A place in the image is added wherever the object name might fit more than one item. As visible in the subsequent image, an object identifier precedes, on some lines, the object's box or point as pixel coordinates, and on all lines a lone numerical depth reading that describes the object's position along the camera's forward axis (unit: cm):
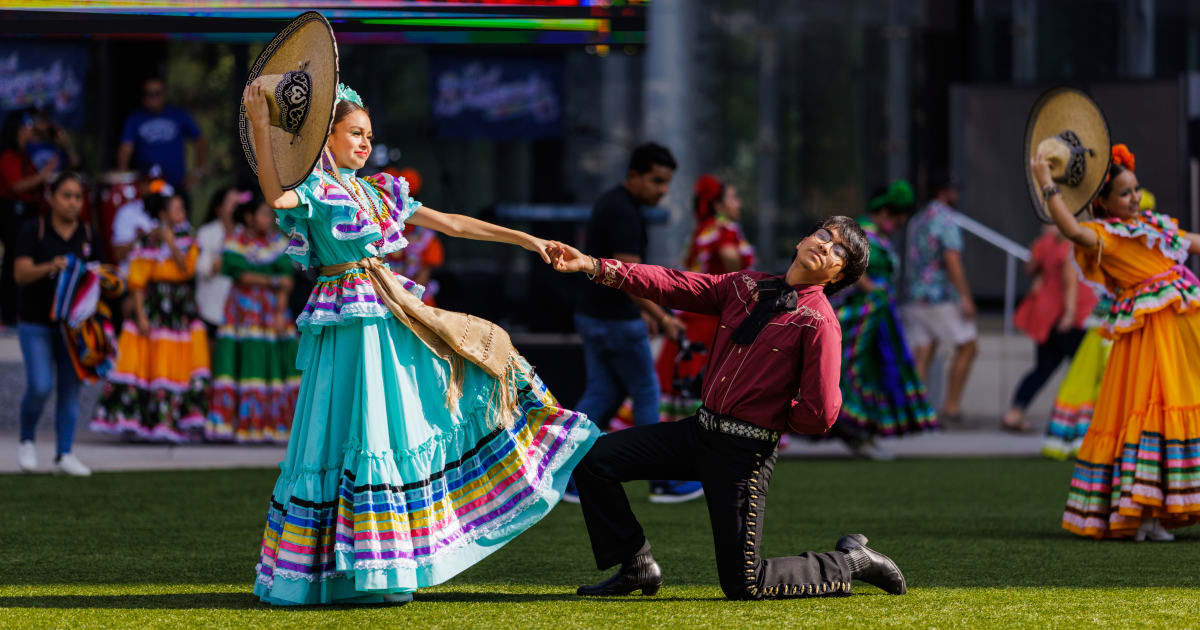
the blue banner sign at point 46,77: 2745
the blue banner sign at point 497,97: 2848
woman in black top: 1820
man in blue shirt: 2633
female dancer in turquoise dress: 1042
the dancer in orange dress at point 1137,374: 1402
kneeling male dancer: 1082
